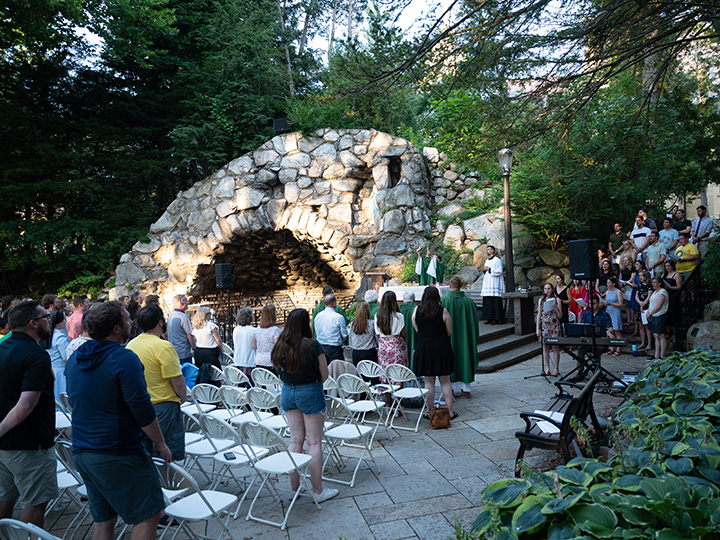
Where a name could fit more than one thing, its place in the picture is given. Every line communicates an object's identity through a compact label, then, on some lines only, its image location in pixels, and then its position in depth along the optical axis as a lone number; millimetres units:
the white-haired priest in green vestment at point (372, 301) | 6522
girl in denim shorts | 3564
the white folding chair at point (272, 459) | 3264
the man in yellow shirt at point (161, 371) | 3152
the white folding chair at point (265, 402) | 4250
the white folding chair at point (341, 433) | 4020
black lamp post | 9630
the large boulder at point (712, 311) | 7973
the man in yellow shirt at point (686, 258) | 9289
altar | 9520
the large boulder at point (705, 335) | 7406
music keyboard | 6367
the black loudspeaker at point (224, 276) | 10812
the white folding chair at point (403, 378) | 5232
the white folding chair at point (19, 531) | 1805
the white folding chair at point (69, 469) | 3207
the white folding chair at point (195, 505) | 2656
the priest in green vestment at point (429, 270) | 10906
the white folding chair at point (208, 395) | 4645
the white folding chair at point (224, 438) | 3410
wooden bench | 3580
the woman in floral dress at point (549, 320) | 7699
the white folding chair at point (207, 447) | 3658
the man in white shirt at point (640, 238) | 10031
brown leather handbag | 5285
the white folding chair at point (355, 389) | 4609
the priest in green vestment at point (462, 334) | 6496
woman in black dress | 5359
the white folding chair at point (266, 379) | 5137
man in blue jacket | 2369
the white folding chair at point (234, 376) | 5539
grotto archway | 15320
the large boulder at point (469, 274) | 13531
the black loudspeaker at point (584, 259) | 6746
